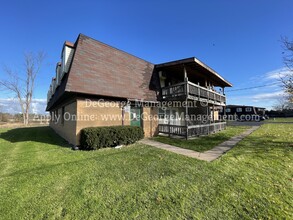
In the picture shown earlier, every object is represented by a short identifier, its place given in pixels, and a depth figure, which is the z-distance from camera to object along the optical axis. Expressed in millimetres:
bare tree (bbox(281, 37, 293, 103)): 9039
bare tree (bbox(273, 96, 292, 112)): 56038
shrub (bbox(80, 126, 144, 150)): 7509
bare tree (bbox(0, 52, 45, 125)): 31812
